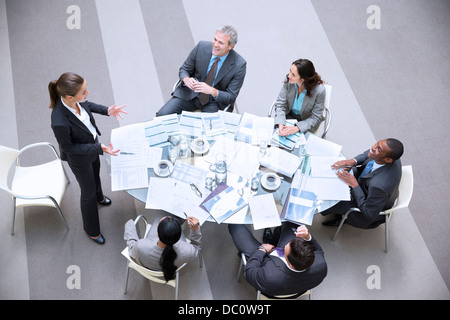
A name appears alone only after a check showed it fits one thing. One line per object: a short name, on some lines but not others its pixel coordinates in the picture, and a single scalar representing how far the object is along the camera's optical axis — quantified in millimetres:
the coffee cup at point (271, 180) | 3223
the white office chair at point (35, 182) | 3343
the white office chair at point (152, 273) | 2904
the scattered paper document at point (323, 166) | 3352
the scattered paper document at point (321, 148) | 3523
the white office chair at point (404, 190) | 3293
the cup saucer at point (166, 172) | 3217
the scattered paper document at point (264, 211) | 3039
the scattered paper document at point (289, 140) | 3533
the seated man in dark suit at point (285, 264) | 2736
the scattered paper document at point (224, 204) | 3074
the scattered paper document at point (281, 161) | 3319
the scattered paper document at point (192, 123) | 3549
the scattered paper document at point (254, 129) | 3551
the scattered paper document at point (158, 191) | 3098
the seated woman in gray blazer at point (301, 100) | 3611
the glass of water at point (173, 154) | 3320
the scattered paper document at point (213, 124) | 3557
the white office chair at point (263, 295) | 2998
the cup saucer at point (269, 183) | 3207
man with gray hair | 3850
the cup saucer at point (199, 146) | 3395
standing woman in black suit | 2888
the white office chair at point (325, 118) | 3861
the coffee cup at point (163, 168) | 3231
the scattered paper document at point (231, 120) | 3620
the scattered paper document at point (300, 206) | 3104
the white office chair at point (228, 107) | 4111
